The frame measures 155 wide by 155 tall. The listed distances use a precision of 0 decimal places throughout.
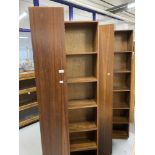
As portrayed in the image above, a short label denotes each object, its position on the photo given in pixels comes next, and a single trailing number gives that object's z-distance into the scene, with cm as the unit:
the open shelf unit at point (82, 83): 227
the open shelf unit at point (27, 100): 370
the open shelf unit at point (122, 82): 305
